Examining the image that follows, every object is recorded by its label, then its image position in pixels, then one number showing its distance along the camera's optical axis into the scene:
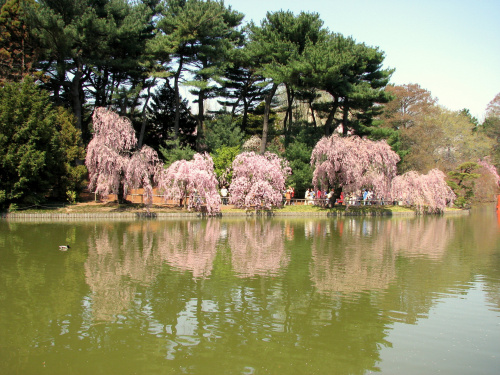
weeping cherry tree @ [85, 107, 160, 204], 26.56
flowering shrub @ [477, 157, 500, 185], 48.10
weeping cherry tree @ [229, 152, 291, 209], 30.05
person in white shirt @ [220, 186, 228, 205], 31.67
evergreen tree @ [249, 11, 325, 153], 33.19
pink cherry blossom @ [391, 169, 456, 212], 33.44
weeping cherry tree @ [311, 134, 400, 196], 30.59
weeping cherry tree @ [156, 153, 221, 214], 27.50
